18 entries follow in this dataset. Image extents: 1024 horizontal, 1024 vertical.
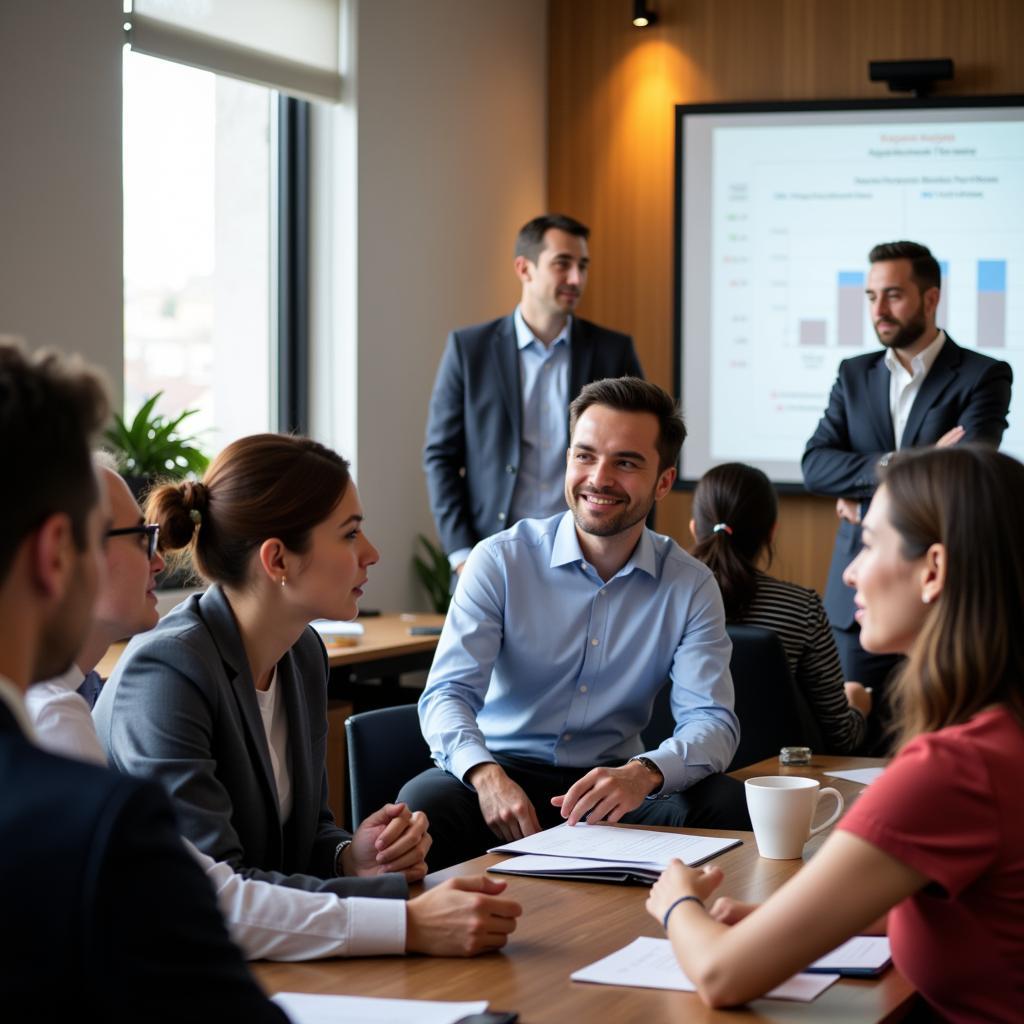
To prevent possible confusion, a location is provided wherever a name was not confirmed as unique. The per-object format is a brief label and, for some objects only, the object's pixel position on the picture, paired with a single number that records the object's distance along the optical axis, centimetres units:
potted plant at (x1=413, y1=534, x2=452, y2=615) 585
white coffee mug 193
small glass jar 266
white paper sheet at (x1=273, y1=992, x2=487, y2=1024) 135
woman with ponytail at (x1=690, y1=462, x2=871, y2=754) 340
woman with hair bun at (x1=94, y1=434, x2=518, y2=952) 187
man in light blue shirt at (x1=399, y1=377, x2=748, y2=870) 286
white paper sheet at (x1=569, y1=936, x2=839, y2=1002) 145
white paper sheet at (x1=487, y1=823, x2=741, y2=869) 193
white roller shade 460
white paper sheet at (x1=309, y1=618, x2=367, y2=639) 425
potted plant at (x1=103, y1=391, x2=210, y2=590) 427
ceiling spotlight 636
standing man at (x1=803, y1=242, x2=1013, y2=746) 447
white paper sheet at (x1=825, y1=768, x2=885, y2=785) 249
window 479
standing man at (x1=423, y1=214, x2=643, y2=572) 488
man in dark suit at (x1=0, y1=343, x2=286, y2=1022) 90
